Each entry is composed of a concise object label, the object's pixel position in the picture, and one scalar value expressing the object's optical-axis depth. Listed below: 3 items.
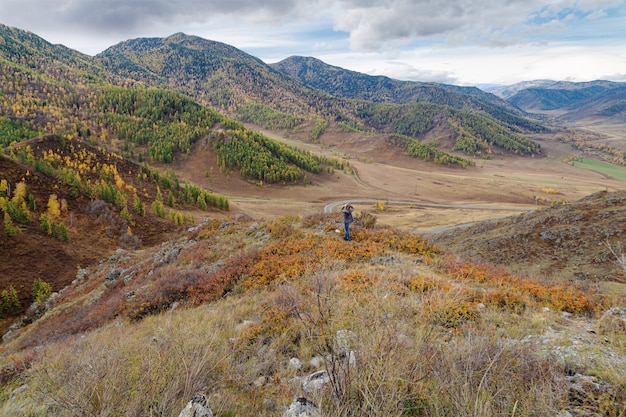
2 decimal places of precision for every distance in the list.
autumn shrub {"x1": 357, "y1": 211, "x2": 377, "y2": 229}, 18.12
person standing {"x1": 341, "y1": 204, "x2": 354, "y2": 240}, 14.62
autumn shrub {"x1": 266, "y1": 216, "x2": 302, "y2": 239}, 16.56
